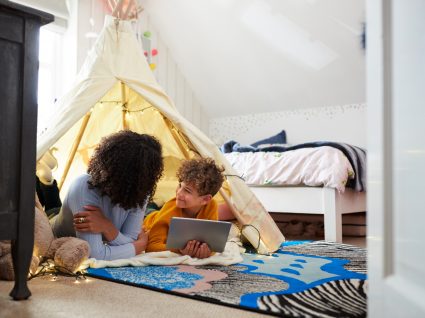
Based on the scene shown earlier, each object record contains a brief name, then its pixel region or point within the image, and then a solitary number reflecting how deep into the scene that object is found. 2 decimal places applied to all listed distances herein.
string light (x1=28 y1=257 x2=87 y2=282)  1.56
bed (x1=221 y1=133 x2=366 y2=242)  2.82
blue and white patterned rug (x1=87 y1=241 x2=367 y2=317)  1.21
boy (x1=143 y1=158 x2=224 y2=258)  2.01
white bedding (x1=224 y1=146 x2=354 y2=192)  2.83
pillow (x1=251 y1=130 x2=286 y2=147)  4.72
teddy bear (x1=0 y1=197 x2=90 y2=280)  1.52
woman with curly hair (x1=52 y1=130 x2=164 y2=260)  1.73
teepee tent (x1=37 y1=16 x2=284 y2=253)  2.09
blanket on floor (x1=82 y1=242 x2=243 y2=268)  1.75
